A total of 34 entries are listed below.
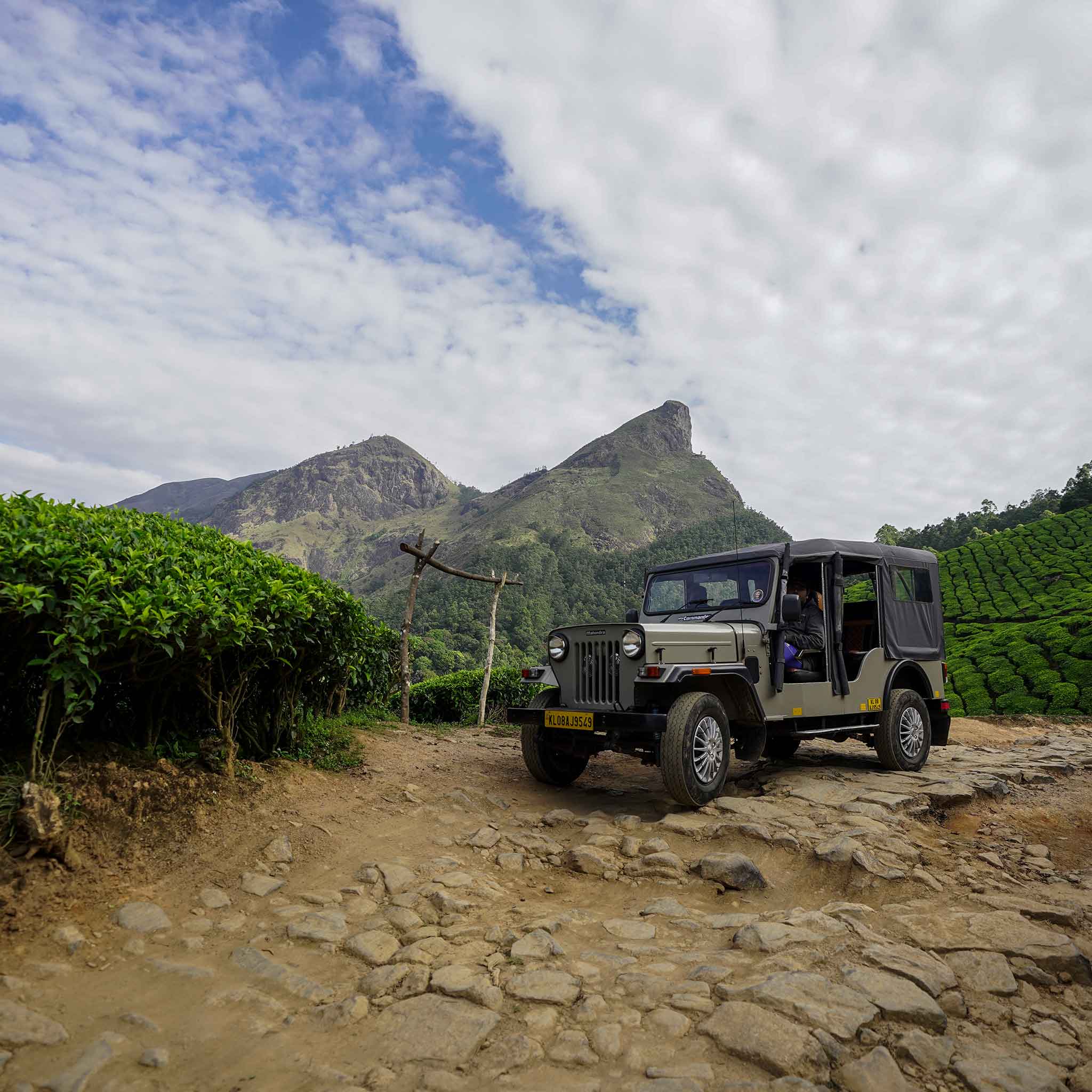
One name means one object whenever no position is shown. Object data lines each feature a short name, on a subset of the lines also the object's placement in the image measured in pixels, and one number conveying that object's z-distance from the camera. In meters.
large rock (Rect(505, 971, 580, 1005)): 2.90
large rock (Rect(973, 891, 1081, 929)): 3.71
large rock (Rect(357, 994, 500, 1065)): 2.54
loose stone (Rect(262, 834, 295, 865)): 4.35
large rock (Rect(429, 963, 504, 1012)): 2.91
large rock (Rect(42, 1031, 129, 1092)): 2.28
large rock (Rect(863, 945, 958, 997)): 2.99
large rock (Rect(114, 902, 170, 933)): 3.41
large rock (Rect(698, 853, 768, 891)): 4.33
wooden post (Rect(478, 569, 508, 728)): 11.86
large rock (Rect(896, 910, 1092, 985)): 3.21
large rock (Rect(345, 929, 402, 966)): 3.30
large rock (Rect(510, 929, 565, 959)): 3.30
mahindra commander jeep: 5.70
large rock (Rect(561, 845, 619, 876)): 4.64
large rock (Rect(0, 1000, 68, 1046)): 2.48
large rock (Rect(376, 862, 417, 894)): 4.12
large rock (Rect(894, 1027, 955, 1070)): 2.48
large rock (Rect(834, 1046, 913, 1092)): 2.34
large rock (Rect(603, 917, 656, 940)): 3.59
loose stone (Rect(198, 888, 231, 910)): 3.72
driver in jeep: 7.00
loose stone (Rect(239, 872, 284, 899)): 3.93
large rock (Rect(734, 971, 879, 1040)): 2.64
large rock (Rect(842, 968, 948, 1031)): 2.73
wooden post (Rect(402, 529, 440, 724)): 11.06
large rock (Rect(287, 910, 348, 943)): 3.46
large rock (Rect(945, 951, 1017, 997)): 3.02
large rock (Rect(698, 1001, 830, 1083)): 2.42
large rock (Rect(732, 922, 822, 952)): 3.35
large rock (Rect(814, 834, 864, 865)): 4.54
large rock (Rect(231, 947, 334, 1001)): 2.96
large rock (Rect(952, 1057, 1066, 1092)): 2.34
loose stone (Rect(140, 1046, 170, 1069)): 2.43
